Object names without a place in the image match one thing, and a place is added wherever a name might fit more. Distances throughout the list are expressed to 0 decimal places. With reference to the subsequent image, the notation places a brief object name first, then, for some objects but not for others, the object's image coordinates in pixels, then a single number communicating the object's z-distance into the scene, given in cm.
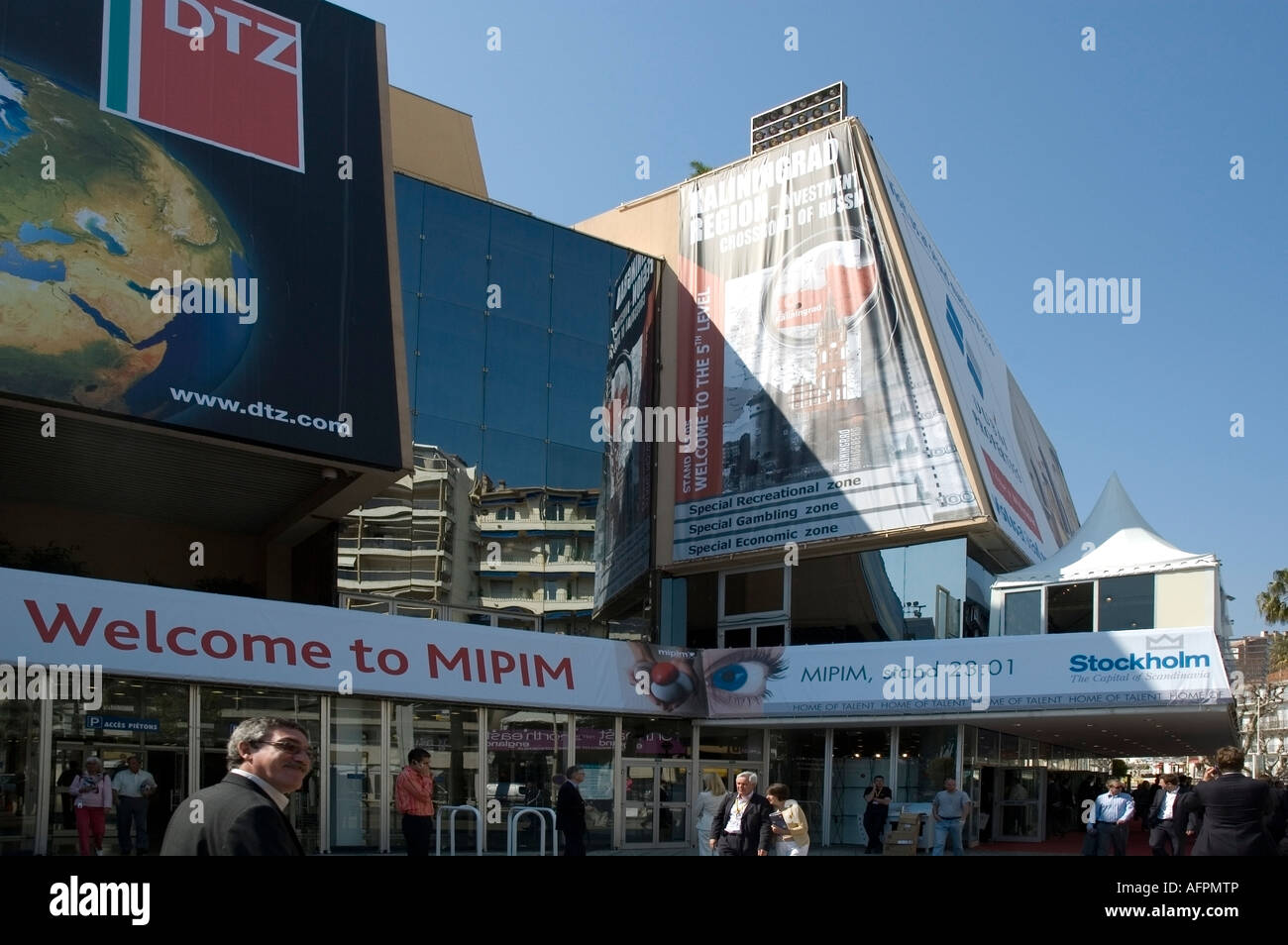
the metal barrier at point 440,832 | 1955
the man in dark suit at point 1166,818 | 1639
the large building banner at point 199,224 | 1908
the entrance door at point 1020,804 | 2800
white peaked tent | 2309
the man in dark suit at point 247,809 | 322
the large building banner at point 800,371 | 2739
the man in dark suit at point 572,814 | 1466
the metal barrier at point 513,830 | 1714
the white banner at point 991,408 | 2888
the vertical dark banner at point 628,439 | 3023
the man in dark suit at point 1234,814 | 779
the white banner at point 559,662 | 1705
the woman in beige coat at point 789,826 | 1016
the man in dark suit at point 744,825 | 994
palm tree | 6456
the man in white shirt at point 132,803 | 1752
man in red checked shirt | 1291
